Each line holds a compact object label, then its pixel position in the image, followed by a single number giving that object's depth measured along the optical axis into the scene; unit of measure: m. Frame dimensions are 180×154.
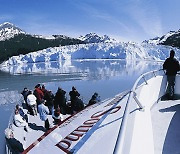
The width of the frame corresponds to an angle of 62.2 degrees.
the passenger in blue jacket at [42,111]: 4.81
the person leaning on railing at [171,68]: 3.53
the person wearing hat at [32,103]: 5.57
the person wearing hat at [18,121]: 4.44
